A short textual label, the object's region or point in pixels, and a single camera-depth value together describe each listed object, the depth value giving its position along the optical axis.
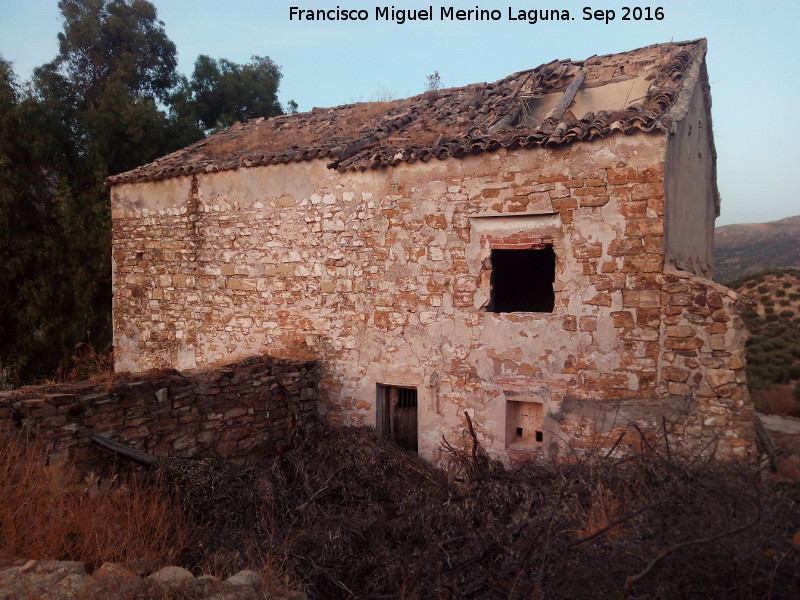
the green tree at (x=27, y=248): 13.12
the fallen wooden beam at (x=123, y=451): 5.81
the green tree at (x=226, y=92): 19.67
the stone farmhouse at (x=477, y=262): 6.59
